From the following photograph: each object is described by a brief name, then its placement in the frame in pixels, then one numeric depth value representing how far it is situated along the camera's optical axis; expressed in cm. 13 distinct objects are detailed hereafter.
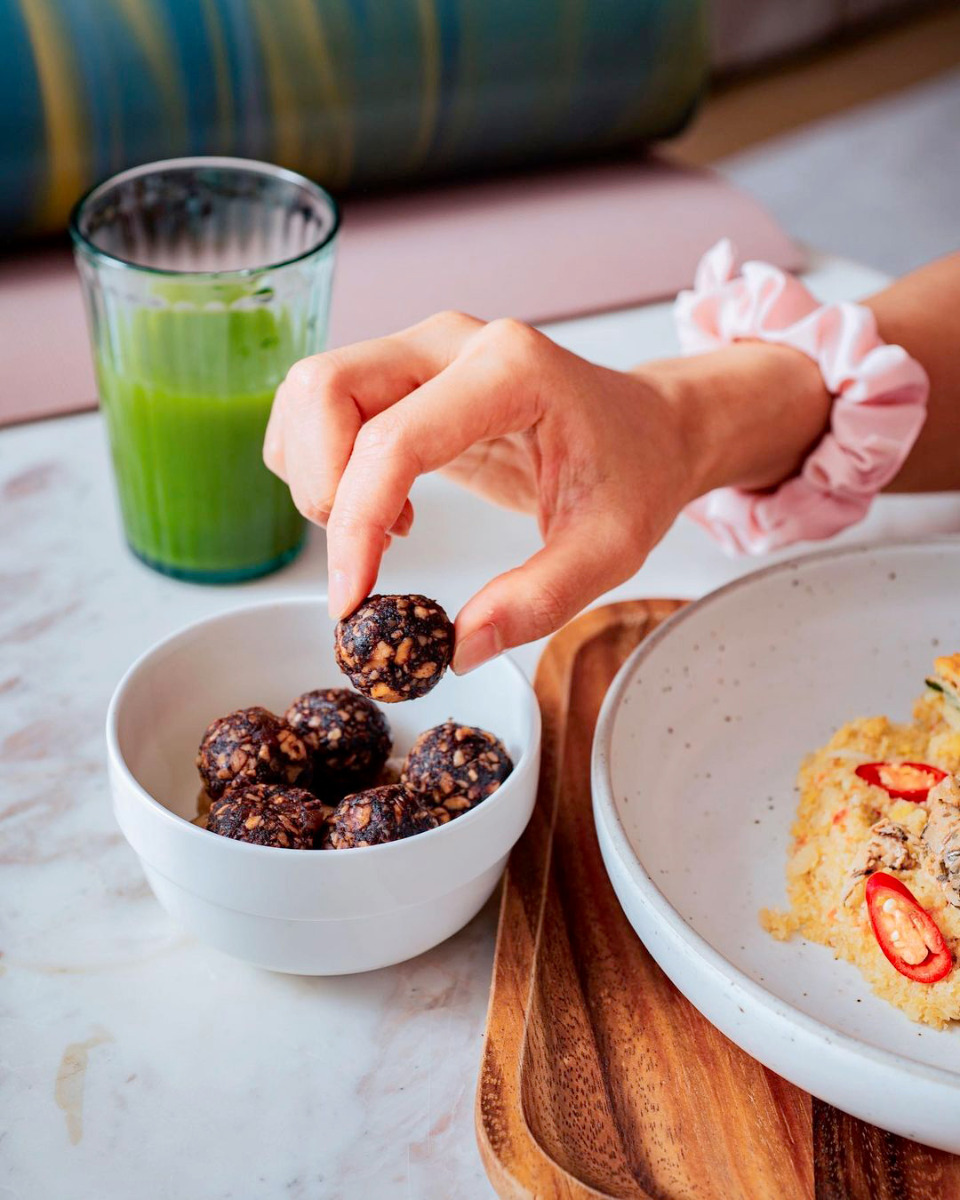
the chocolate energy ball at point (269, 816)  65
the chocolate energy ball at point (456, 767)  70
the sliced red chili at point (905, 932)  67
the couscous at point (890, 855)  67
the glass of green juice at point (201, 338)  92
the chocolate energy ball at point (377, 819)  65
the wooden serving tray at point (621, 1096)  60
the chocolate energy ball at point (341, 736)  75
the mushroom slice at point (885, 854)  71
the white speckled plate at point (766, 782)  58
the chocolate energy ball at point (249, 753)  72
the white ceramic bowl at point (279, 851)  63
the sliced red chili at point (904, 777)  77
